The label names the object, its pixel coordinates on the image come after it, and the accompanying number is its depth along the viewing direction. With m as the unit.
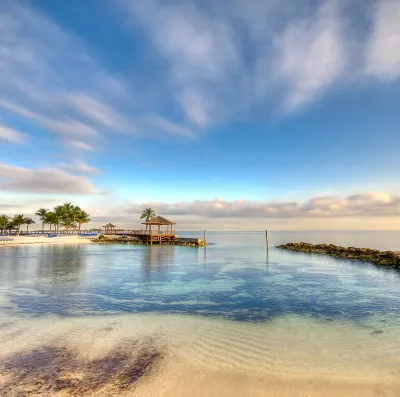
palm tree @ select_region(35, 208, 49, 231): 96.64
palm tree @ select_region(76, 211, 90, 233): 93.86
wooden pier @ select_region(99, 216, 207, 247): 61.84
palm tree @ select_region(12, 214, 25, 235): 97.38
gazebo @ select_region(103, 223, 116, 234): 79.94
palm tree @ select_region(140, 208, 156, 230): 80.31
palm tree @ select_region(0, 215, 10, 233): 93.25
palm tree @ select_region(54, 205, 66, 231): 93.24
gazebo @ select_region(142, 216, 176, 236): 59.59
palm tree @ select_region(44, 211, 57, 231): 94.69
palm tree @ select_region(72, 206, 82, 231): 92.71
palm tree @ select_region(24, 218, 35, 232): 101.76
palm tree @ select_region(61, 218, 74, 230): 93.62
